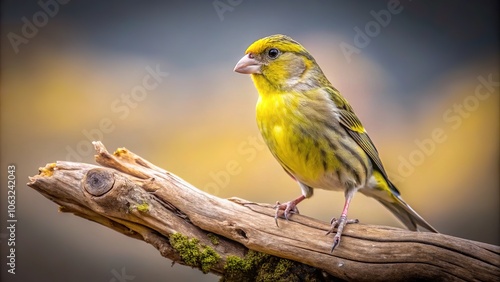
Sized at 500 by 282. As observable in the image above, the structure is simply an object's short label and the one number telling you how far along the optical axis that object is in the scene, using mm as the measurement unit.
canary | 5582
